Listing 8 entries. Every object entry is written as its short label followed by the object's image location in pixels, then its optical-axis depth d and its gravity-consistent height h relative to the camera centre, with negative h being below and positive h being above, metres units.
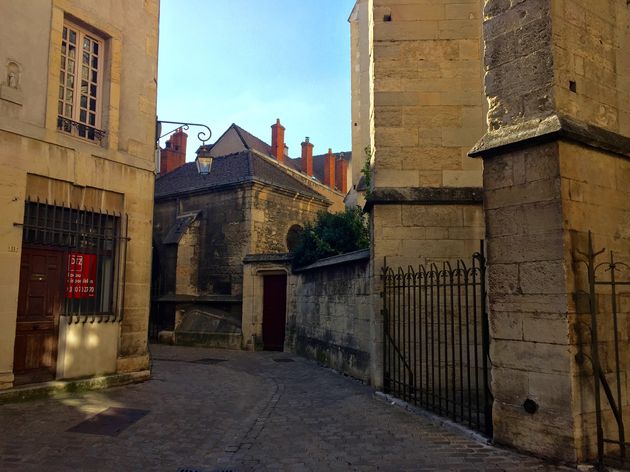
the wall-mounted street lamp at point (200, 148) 10.09 +2.97
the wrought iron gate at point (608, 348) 4.23 -0.50
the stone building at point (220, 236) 15.66 +1.96
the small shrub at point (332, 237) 12.88 +1.36
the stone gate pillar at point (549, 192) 4.32 +0.93
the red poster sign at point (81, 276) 7.73 +0.18
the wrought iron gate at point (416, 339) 7.18 -0.75
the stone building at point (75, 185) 6.94 +1.58
